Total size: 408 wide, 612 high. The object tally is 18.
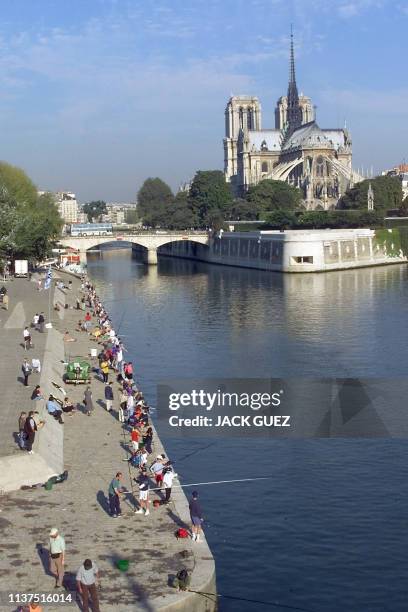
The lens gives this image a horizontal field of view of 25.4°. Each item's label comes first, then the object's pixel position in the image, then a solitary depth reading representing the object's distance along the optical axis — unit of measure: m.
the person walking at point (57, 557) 14.71
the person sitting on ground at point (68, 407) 25.94
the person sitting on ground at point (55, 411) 24.45
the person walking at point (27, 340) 34.00
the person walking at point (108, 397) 26.77
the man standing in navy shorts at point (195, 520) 16.52
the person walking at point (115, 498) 17.55
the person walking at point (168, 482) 18.61
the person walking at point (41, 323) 39.47
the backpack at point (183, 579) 14.52
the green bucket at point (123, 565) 15.12
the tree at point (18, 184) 82.45
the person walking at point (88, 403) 26.16
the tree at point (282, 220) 113.56
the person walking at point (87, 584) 13.78
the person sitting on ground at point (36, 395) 25.12
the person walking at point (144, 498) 17.88
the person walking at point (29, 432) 20.31
